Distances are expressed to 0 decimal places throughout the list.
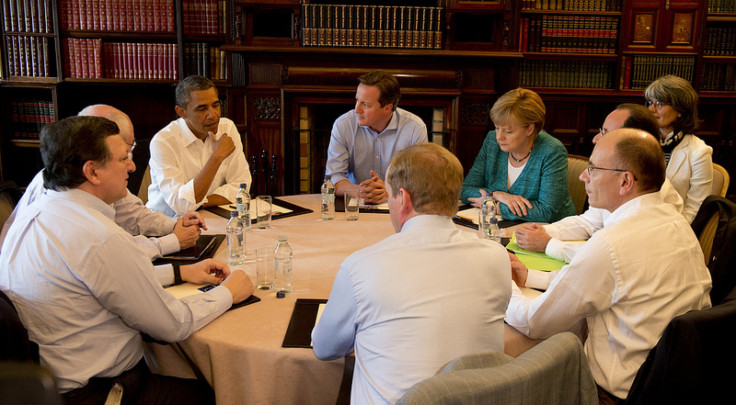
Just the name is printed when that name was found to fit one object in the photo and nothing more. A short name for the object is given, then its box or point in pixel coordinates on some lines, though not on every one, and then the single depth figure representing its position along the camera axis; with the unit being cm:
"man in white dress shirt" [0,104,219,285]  211
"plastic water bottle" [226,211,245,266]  203
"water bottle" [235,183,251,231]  242
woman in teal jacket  267
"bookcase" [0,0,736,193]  472
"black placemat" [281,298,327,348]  146
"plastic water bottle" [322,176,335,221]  265
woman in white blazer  287
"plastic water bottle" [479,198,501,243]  224
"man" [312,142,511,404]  119
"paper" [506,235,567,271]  199
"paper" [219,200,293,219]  266
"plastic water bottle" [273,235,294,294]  179
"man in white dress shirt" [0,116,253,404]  140
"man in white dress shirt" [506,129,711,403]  149
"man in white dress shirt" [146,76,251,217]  275
